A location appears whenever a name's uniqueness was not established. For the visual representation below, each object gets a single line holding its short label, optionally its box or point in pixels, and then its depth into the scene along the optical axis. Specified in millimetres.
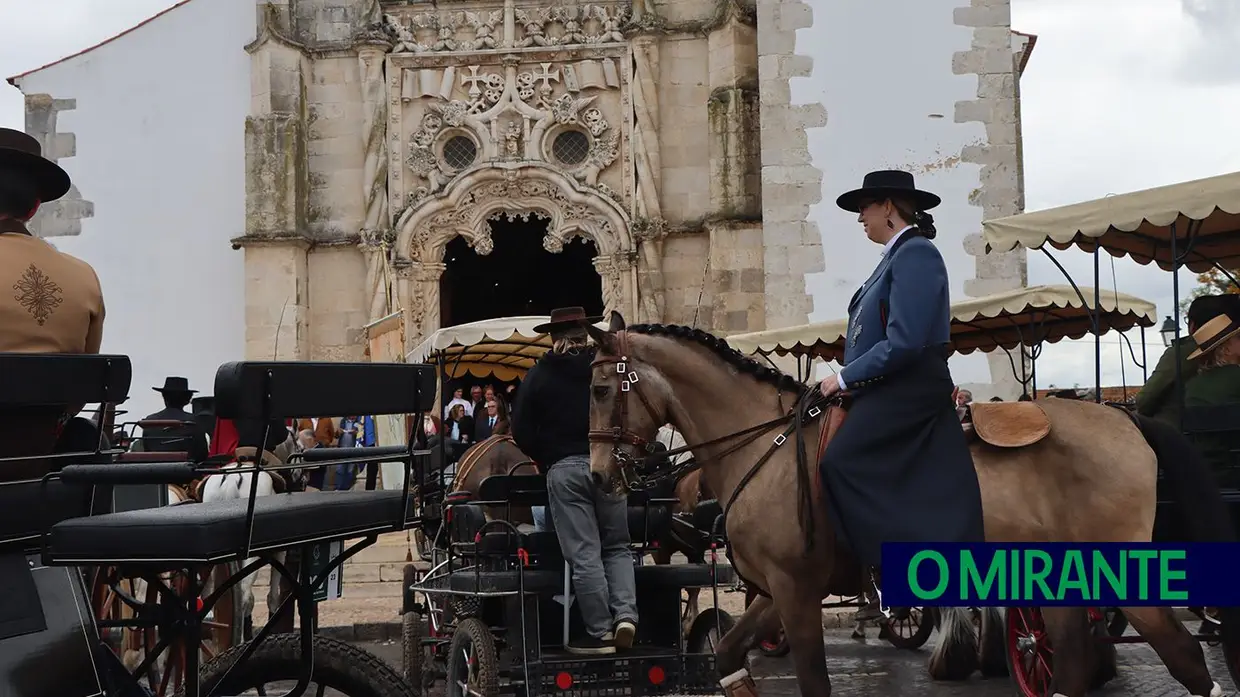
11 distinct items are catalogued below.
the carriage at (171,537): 3824
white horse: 9242
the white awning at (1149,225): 7219
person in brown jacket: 4363
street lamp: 15209
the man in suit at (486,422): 16734
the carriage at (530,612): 6715
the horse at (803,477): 5738
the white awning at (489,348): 12227
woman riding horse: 5387
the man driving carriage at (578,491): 6777
